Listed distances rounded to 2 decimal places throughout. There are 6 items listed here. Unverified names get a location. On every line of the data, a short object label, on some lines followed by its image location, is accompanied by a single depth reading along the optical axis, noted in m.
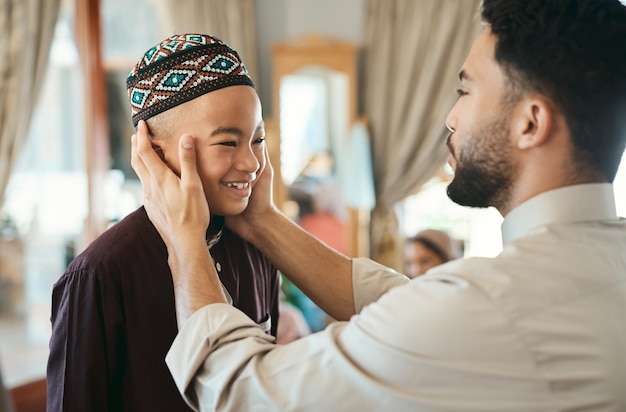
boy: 1.30
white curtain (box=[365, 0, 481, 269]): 4.83
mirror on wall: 4.86
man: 1.11
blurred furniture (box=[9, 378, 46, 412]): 3.60
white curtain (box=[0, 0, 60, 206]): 3.40
